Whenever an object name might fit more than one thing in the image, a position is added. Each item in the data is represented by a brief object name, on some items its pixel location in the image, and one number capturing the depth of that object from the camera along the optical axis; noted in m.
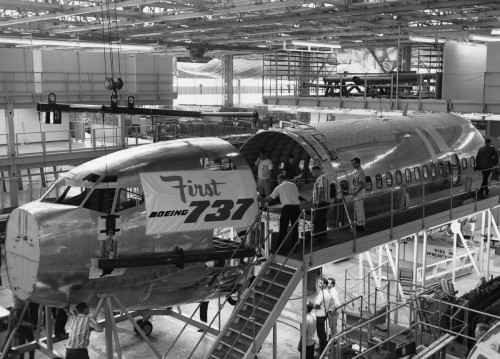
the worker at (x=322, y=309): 18.69
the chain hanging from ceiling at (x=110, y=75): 17.38
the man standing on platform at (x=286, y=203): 15.37
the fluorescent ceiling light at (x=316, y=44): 39.04
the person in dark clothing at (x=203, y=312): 18.52
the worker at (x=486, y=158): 21.72
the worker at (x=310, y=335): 17.17
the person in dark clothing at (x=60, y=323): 18.81
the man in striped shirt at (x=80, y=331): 14.03
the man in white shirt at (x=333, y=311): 18.38
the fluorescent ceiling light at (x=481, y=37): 35.62
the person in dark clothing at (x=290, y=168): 20.97
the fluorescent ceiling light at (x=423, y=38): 33.78
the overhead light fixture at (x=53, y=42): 37.56
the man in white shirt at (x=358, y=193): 17.03
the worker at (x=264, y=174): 18.88
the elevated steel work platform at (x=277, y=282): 14.29
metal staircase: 14.19
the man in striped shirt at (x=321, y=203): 16.19
